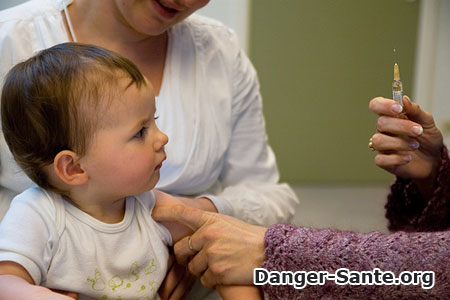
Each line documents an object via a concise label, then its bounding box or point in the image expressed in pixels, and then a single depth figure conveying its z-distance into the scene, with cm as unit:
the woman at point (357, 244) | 89
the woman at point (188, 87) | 110
